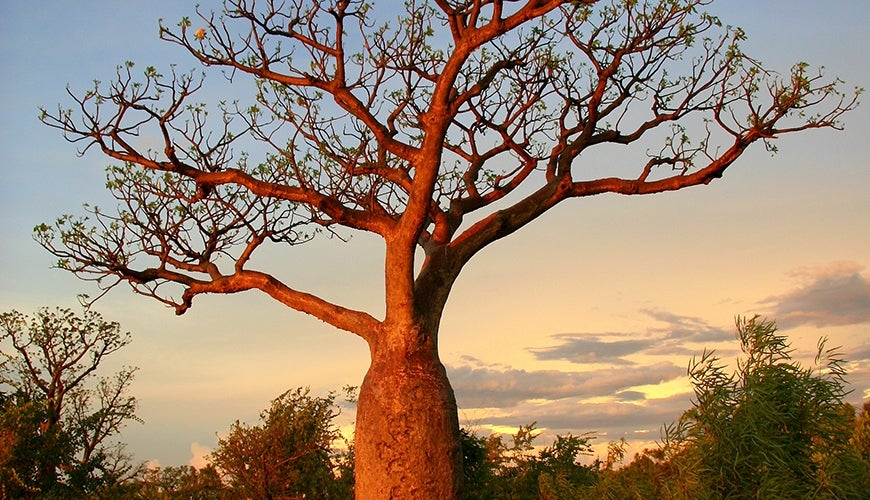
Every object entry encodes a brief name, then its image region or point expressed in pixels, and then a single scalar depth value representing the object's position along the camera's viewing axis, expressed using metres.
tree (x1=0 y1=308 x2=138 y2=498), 14.84
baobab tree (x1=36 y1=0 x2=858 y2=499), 8.61
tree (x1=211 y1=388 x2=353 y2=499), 15.59
